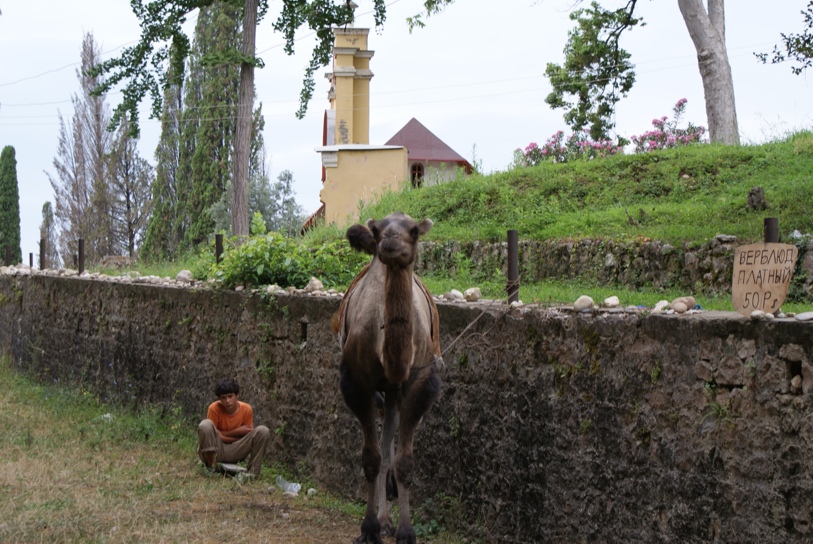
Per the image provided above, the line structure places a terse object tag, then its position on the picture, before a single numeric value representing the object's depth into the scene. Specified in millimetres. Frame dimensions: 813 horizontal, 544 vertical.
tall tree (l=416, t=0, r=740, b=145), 17109
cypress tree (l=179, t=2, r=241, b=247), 39938
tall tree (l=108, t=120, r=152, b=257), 47781
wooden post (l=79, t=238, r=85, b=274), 17000
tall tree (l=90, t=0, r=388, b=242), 20406
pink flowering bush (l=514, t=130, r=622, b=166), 18875
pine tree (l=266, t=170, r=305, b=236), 36844
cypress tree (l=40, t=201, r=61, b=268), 51688
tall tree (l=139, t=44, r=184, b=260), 42188
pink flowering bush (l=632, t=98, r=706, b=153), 19047
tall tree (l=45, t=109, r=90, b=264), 48906
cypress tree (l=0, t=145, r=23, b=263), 46812
